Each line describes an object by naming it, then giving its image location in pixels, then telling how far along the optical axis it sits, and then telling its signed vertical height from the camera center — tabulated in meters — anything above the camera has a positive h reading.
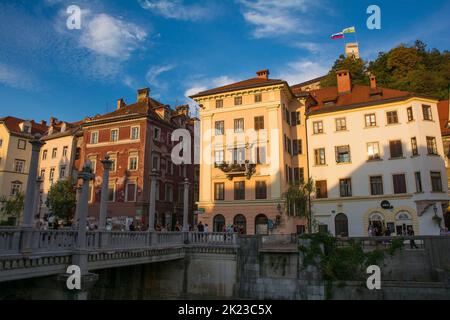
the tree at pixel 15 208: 37.34 +2.38
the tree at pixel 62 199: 41.78 +3.67
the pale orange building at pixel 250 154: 36.44 +8.25
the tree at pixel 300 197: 32.38 +3.05
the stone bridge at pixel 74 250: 11.09 -0.81
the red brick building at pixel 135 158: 42.31 +9.03
